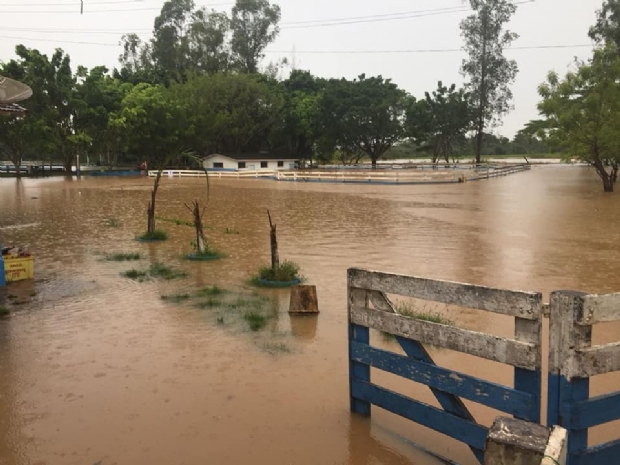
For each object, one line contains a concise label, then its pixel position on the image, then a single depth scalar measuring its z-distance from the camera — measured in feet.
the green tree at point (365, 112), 207.92
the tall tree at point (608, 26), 159.33
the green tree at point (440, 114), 219.82
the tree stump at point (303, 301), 24.64
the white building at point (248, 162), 201.57
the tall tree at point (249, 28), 241.96
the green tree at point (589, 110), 96.22
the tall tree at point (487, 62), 207.51
